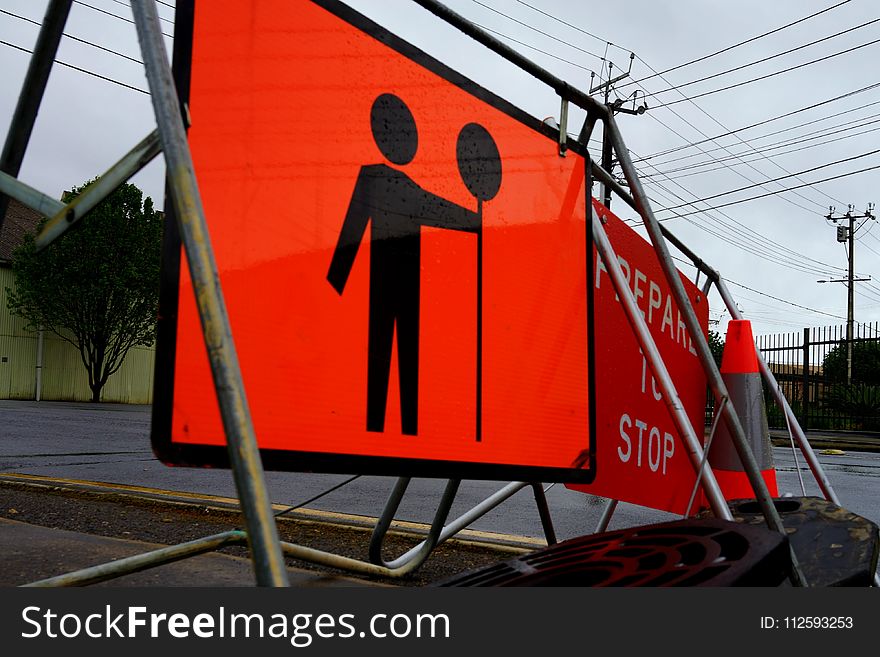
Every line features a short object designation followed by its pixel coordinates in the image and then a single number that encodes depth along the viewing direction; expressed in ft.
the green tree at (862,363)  90.39
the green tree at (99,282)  96.32
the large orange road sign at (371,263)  4.52
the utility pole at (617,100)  96.17
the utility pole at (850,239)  151.02
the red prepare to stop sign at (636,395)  8.09
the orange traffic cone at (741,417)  10.13
